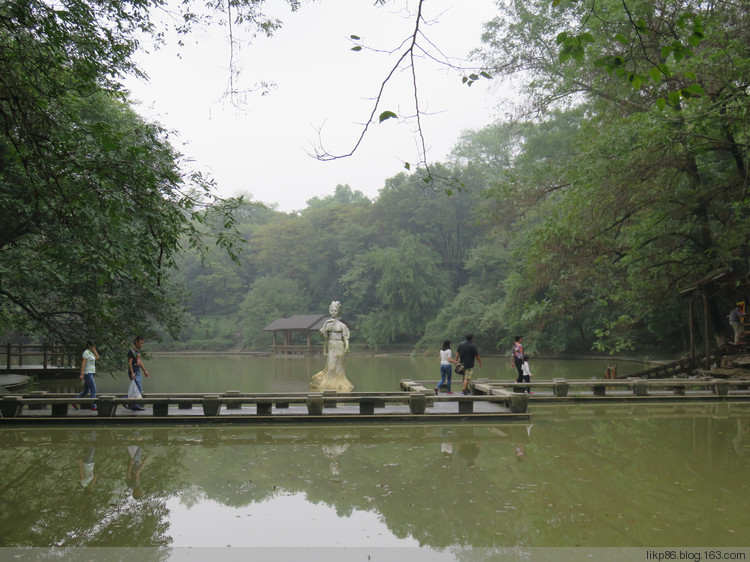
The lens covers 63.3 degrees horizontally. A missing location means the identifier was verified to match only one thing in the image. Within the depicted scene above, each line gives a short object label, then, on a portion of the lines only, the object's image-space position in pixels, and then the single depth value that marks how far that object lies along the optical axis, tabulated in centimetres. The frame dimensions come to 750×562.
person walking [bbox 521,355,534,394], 1422
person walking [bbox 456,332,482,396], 1391
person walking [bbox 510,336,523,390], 1424
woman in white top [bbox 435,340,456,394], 1405
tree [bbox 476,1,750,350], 1367
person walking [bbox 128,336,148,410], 1122
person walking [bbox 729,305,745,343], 1588
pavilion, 4744
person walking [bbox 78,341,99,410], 1161
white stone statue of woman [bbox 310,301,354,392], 1559
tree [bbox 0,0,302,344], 546
